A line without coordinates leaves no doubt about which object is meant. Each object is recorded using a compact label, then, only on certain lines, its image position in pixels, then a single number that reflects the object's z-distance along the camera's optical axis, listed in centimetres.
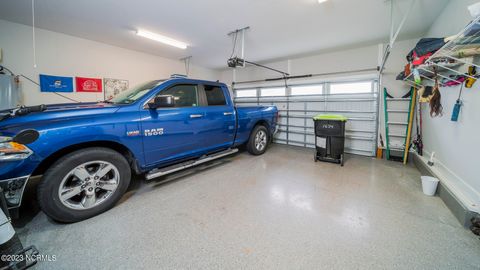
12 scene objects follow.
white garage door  462
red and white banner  436
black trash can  375
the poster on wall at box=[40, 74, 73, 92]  387
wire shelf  146
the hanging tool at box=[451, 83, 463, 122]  227
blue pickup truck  161
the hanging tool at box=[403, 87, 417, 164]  399
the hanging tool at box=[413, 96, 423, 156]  375
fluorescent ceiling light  386
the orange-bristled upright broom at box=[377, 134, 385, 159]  445
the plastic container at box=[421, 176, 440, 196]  247
